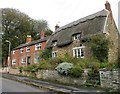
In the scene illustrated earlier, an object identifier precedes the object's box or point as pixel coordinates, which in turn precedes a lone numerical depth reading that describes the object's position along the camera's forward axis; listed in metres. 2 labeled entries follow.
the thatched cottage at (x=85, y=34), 11.51
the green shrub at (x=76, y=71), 8.12
